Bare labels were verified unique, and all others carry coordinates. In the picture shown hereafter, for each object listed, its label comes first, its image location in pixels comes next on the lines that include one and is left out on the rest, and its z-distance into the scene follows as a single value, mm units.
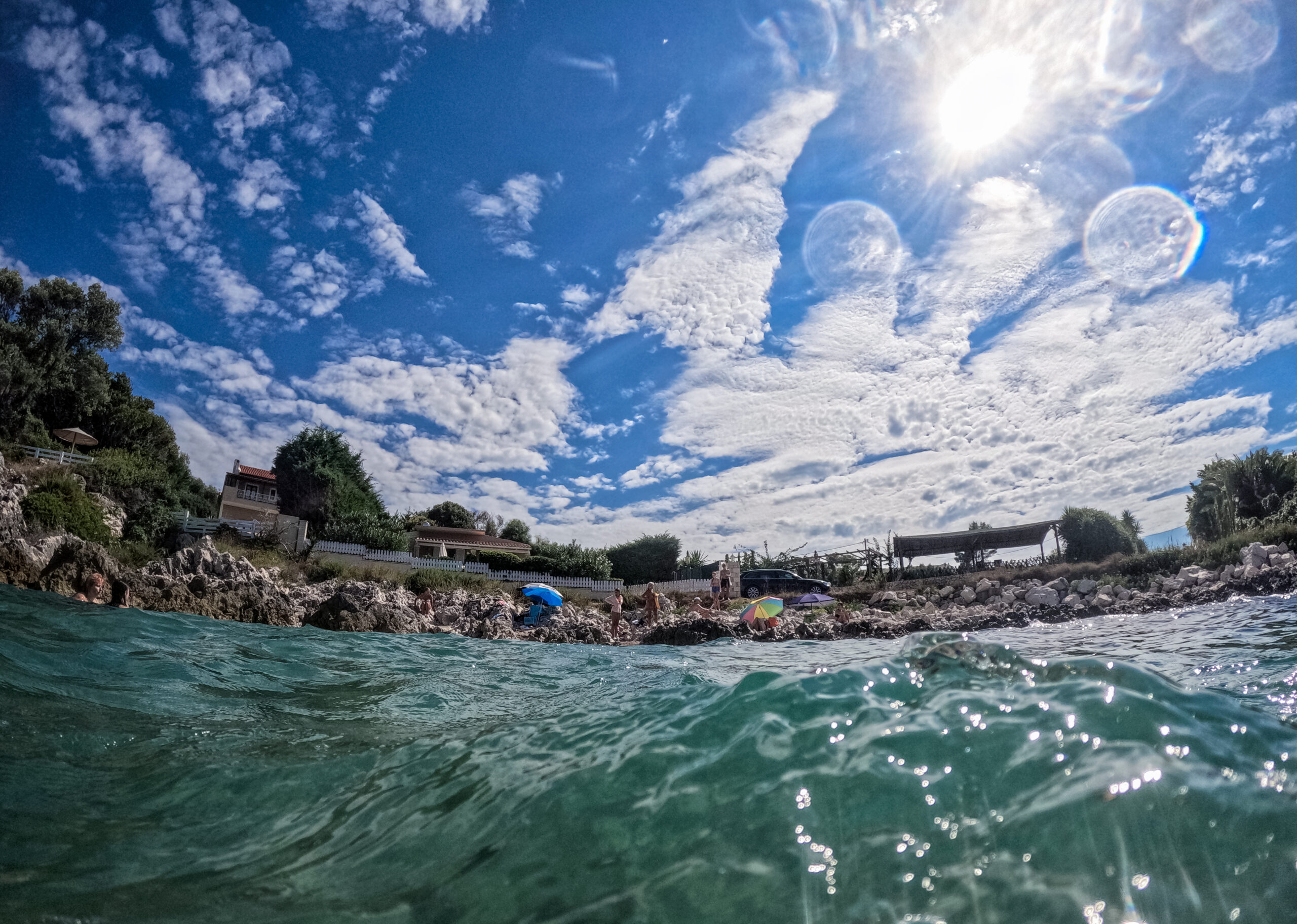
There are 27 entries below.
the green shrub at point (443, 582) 22375
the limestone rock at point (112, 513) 20828
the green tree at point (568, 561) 29109
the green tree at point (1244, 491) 24109
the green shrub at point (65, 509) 17312
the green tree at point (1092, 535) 24359
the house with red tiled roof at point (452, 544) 34656
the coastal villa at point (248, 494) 37625
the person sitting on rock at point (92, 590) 12300
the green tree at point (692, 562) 33906
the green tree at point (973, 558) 27203
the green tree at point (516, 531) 47031
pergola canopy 26766
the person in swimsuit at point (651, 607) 18500
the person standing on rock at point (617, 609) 15961
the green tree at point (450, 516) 49938
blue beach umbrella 17859
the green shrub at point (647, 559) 32969
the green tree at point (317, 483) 26938
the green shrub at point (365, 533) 26131
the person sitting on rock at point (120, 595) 12320
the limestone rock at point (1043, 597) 17531
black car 25562
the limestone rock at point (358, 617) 13461
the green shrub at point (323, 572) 21203
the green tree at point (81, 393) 25953
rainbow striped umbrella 16156
